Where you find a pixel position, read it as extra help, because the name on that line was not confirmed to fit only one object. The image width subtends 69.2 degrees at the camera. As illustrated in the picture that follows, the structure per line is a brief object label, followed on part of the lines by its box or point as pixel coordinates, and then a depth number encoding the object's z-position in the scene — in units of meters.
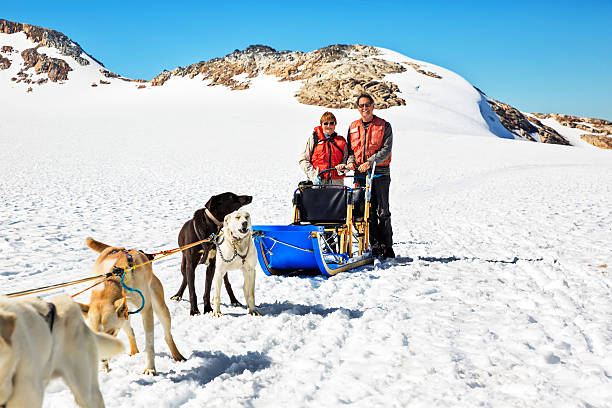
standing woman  6.27
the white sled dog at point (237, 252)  4.08
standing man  6.04
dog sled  5.12
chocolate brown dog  4.12
